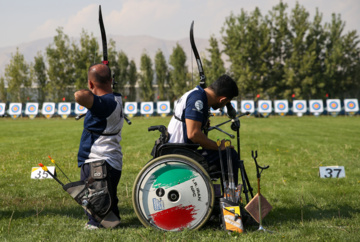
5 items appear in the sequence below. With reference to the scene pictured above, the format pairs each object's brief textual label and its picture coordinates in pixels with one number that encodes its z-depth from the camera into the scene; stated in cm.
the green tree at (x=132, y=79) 5772
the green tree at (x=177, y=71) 5428
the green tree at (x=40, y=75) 5181
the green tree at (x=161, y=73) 5706
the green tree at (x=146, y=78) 5549
